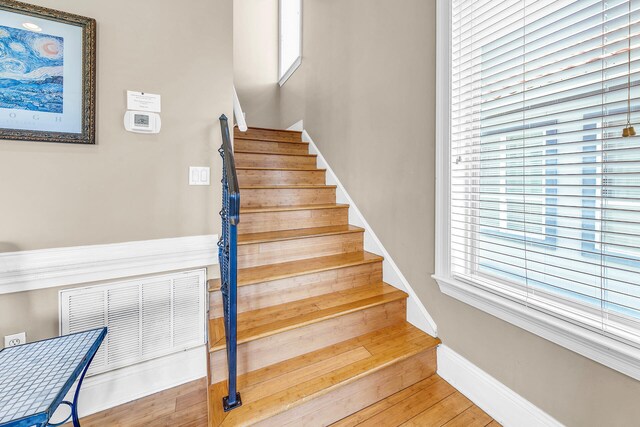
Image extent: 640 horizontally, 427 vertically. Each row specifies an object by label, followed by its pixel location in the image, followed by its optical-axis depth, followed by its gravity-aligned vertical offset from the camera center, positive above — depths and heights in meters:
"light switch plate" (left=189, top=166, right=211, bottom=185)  1.69 +0.20
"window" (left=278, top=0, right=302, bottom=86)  3.73 +2.42
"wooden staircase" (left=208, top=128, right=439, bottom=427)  1.33 -0.66
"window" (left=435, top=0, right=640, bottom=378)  0.98 +0.17
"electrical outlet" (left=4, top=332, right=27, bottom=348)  1.34 -0.63
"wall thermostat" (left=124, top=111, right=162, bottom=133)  1.51 +0.47
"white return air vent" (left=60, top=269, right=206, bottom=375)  1.46 -0.59
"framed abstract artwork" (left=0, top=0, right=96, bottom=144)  1.29 +0.64
